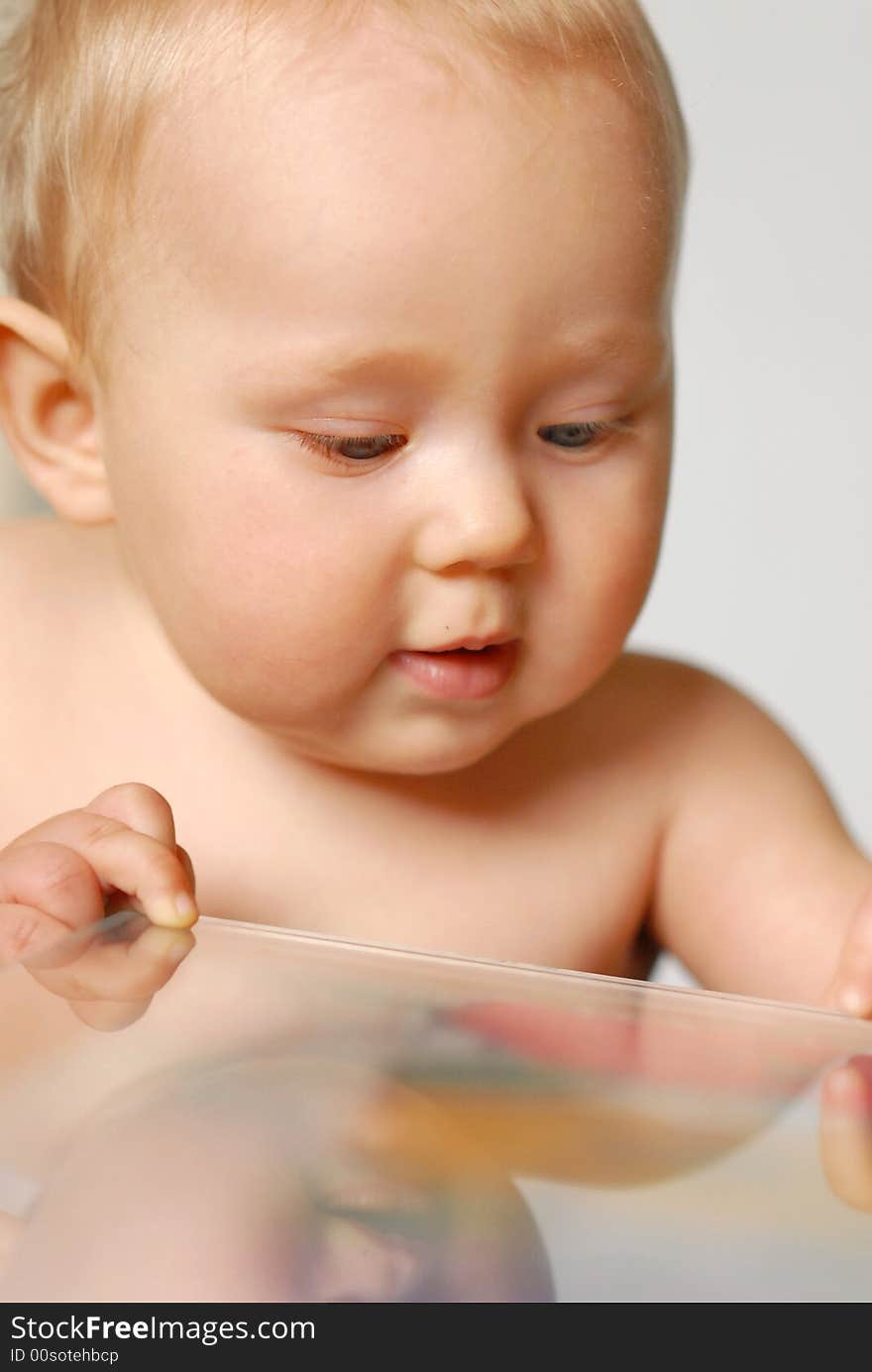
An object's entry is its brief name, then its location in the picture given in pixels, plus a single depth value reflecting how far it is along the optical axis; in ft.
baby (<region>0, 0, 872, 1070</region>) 3.59
